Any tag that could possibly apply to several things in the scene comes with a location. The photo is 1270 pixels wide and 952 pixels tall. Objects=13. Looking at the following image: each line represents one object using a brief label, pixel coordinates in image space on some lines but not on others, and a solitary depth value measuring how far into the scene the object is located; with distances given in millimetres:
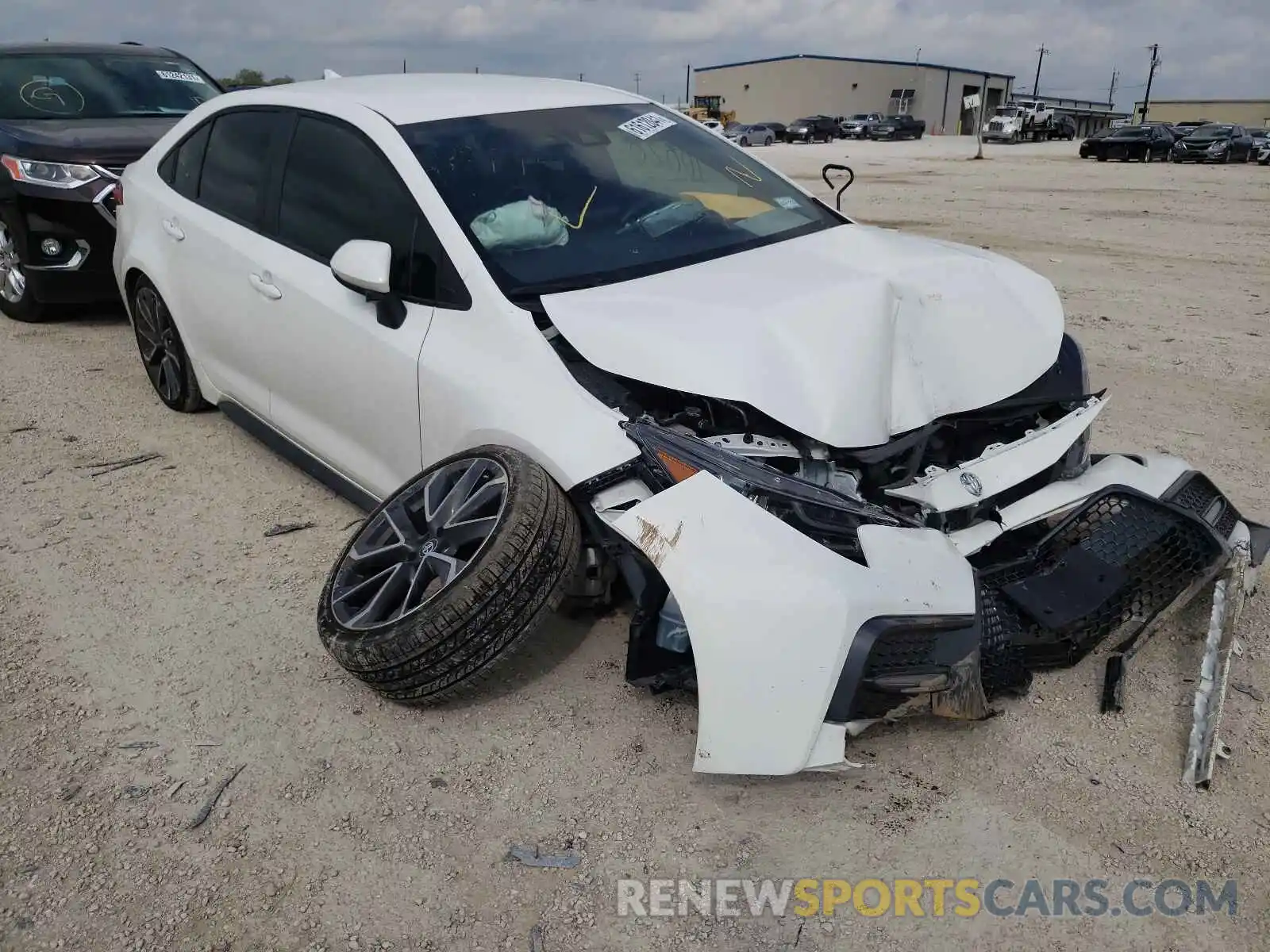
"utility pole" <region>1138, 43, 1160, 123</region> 85500
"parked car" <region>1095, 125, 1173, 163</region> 29297
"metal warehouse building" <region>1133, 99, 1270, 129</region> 75125
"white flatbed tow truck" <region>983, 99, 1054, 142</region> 47625
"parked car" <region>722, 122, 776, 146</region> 49906
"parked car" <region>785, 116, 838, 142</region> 51750
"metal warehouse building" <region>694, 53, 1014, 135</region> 77188
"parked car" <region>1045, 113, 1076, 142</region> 52781
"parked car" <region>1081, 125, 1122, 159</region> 29984
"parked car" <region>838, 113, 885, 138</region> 53781
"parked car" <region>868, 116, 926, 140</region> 52938
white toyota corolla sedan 2250
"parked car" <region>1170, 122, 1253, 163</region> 28141
